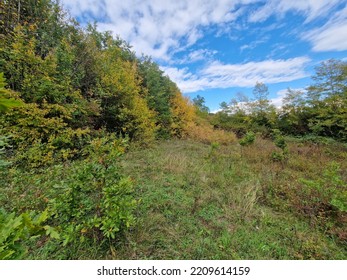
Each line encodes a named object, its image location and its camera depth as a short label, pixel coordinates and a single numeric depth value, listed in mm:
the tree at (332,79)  12559
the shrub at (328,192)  2705
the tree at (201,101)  44181
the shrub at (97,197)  1873
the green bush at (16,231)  731
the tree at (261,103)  18359
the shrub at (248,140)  8648
